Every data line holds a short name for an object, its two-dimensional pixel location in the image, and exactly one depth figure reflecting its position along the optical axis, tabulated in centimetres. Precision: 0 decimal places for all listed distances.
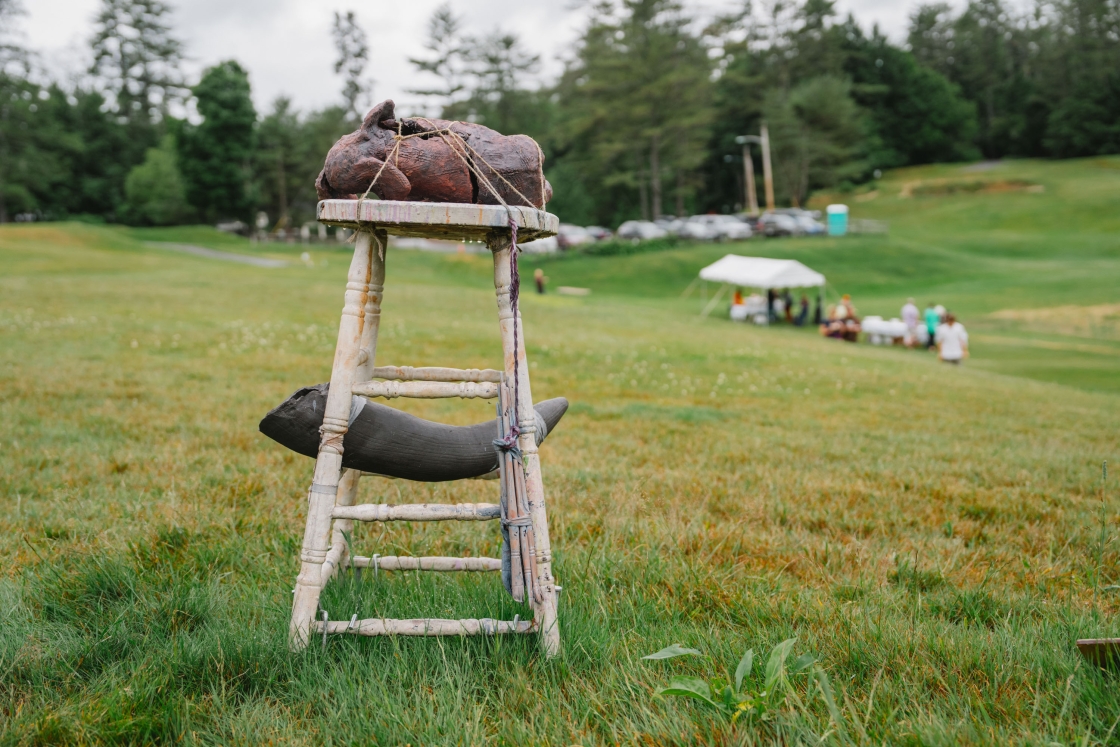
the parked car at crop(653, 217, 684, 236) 5102
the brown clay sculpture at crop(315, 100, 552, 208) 242
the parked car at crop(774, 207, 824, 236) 4981
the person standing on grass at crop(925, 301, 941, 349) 2173
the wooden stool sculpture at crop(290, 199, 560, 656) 231
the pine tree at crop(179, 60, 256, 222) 5741
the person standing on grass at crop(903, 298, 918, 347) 2231
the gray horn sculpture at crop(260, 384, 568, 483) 247
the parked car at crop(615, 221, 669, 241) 5086
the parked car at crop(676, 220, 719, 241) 4906
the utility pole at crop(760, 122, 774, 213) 5681
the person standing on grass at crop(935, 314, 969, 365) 1756
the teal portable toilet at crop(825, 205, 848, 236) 4891
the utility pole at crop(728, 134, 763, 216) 5838
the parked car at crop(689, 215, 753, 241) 4944
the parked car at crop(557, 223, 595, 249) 4965
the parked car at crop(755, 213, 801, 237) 4928
